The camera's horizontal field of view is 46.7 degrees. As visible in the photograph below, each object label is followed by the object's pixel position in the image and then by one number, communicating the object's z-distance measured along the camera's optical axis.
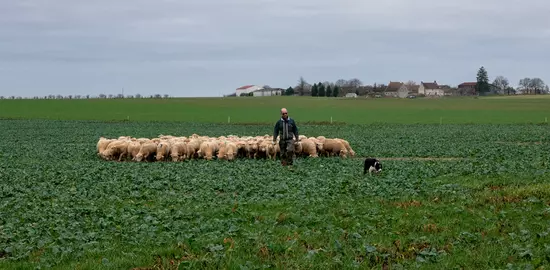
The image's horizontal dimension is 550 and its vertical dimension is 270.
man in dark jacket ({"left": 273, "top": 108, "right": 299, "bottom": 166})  24.27
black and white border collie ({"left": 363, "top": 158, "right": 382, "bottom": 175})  20.53
